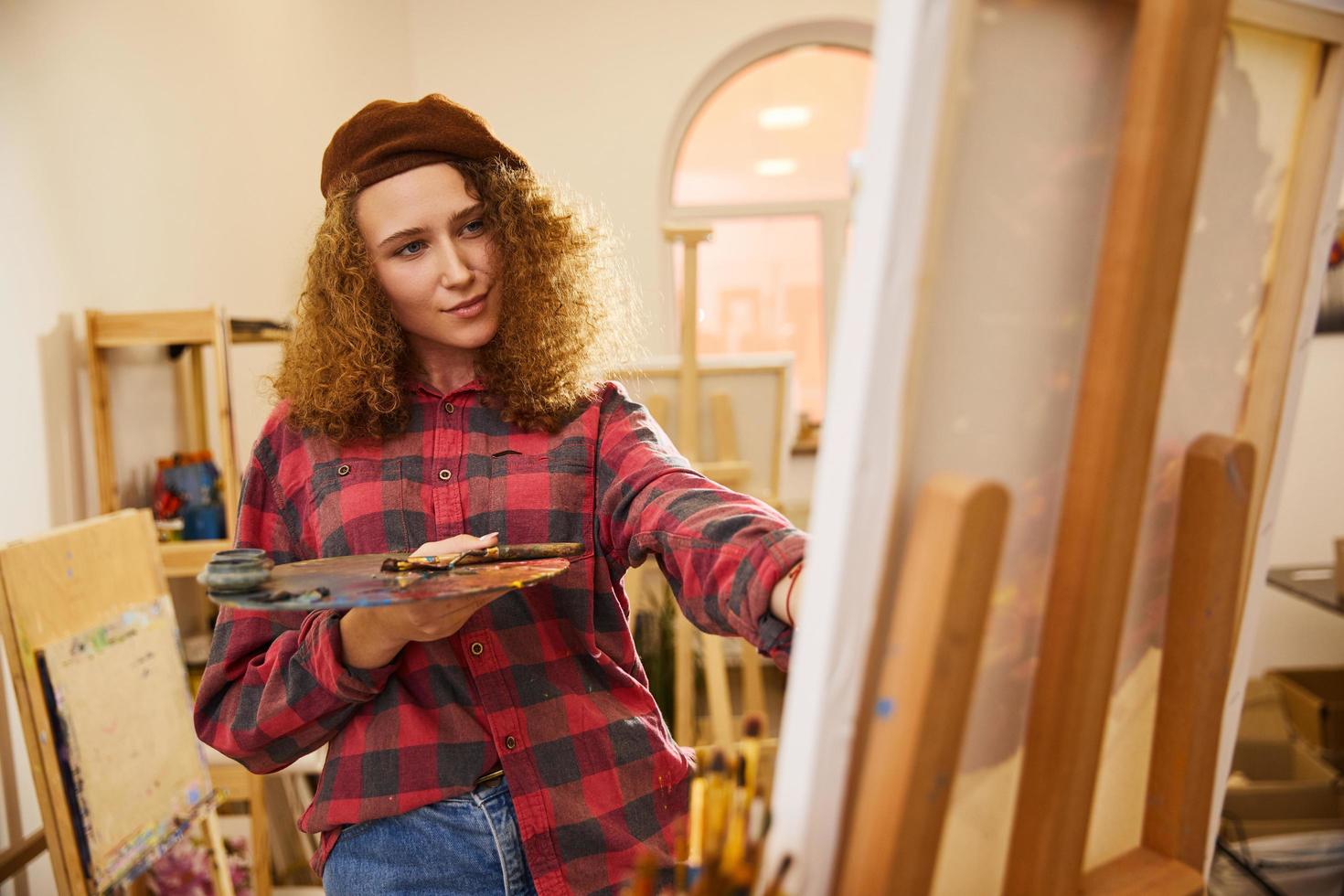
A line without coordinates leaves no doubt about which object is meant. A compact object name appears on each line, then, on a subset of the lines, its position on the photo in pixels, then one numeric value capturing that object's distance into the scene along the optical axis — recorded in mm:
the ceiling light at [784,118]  4117
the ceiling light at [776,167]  4125
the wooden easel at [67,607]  1430
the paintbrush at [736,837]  519
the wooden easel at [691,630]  2459
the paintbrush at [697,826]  568
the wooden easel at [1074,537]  485
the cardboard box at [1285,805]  2559
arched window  4090
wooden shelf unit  2014
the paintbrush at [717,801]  544
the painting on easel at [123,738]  1479
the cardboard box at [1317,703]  2414
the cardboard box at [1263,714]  3072
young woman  967
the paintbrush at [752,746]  549
